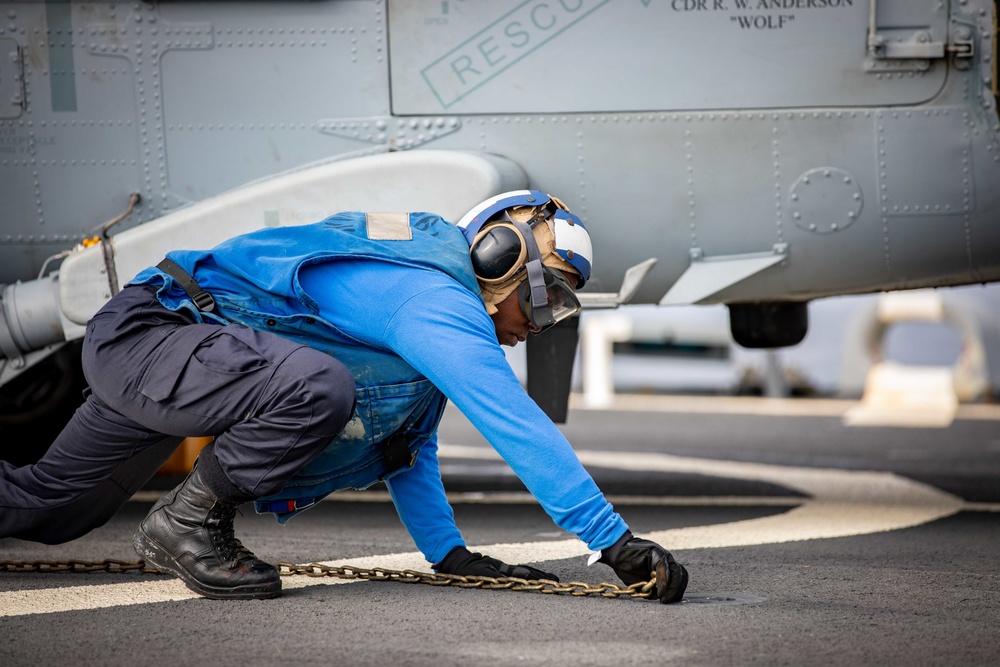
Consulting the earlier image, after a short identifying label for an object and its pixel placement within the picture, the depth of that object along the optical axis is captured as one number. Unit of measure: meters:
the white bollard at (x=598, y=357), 26.73
